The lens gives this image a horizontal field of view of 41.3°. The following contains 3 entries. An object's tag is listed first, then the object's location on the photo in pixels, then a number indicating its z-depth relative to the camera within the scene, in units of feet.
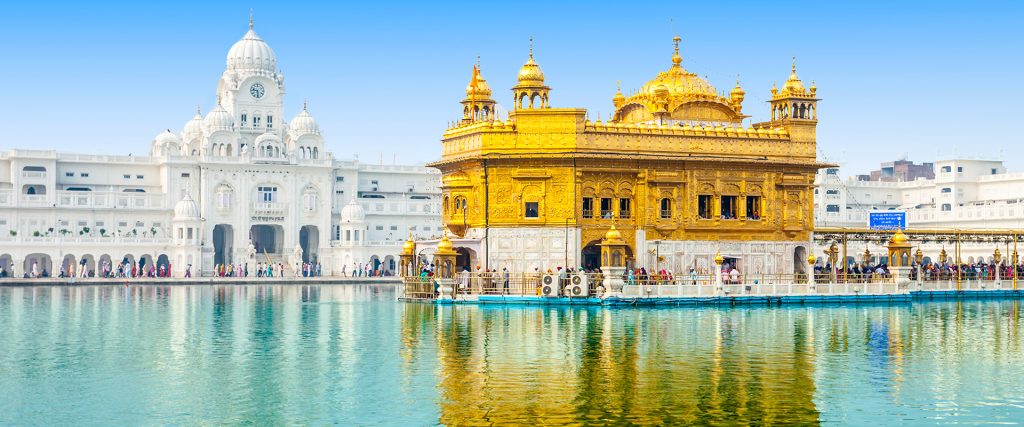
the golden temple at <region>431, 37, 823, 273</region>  149.48
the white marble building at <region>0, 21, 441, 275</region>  273.13
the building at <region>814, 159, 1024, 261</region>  288.51
